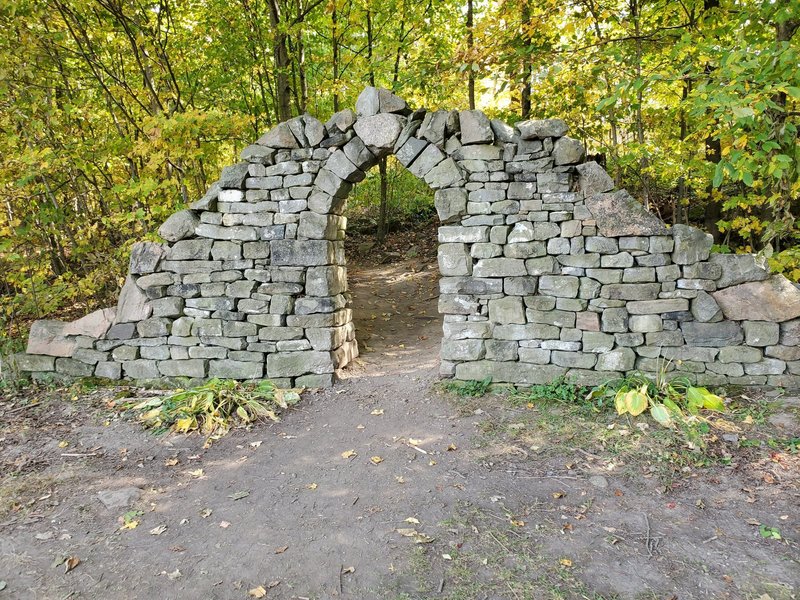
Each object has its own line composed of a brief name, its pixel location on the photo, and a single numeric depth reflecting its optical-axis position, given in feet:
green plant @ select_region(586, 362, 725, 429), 12.84
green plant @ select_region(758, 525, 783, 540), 9.23
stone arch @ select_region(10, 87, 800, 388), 14.53
